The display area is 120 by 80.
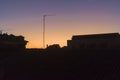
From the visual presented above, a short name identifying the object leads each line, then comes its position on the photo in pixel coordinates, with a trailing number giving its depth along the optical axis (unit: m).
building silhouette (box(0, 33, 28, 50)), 31.71
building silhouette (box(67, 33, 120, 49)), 29.32
